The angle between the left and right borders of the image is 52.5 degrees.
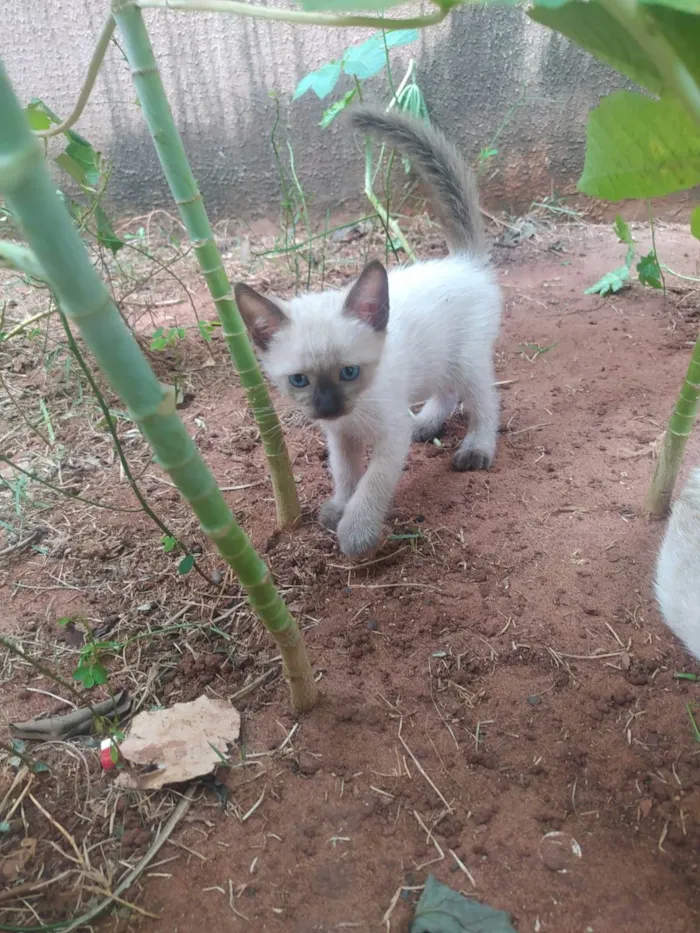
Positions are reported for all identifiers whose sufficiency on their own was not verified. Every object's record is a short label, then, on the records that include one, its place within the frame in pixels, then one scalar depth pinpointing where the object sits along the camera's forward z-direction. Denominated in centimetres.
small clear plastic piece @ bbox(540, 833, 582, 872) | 26
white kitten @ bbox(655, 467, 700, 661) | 31
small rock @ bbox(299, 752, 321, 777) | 29
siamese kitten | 38
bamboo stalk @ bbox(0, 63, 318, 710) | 15
